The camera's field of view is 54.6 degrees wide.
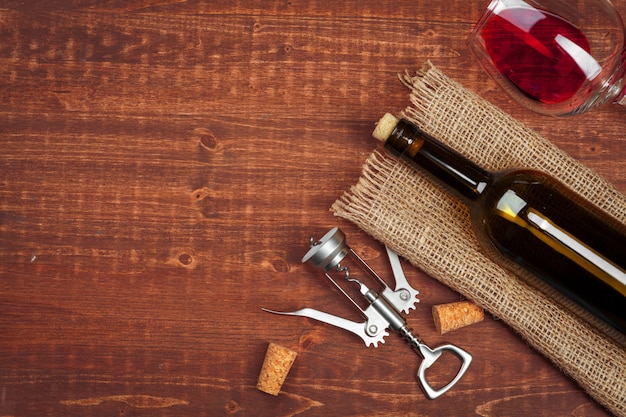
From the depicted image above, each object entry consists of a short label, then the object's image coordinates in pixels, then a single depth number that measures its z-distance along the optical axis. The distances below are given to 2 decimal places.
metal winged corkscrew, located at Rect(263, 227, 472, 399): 0.89
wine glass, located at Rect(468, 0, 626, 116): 0.76
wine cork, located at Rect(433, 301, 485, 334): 0.91
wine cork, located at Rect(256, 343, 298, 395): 0.91
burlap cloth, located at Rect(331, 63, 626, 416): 0.89
